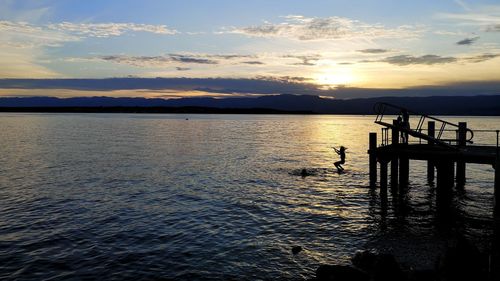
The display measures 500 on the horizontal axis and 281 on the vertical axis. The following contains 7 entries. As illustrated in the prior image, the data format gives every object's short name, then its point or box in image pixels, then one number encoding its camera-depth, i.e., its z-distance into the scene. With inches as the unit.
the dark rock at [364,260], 609.0
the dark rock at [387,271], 513.7
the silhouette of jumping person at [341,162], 1596.9
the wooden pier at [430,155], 877.8
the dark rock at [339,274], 534.0
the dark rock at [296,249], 690.2
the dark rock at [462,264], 496.4
